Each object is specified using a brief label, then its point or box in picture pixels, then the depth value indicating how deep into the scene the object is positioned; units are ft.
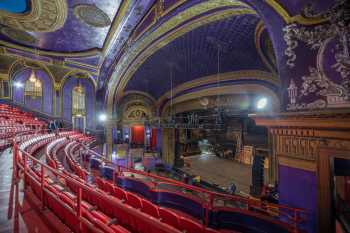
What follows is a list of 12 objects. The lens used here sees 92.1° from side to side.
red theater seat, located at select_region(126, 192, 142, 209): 11.28
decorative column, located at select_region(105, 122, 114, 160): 41.16
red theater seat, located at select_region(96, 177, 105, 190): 14.24
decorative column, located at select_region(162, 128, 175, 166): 49.78
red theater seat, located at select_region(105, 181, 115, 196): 13.26
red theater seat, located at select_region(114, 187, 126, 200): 12.26
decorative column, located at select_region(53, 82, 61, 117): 43.50
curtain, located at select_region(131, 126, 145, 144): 65.51
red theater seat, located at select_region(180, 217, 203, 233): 8.78
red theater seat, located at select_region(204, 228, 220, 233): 8.81
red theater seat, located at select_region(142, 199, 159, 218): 10.21
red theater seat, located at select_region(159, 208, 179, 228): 9.55
